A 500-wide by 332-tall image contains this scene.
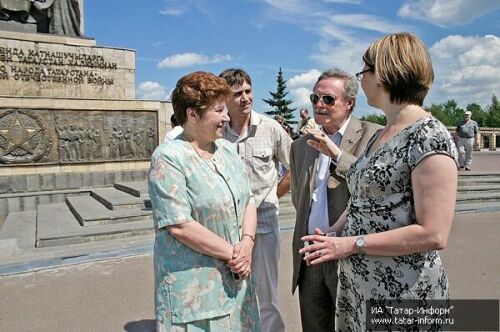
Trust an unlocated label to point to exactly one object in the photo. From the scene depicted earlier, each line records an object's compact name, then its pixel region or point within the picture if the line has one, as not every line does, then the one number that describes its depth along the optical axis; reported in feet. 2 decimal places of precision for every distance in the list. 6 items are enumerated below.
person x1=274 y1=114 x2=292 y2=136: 29.24
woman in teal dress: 6.16
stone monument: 34.47
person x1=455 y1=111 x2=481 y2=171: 44.29
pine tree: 173.23
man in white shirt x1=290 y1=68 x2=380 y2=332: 7.93
